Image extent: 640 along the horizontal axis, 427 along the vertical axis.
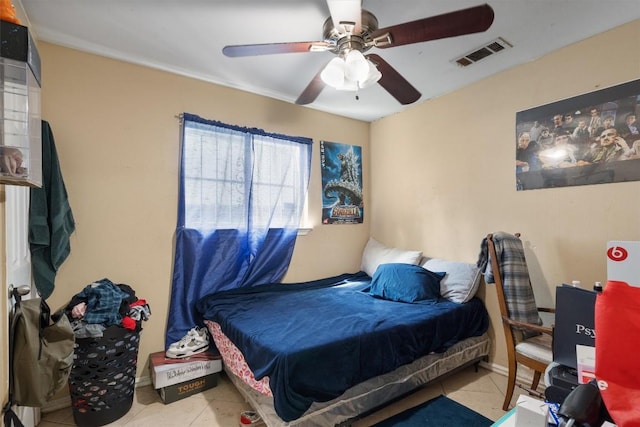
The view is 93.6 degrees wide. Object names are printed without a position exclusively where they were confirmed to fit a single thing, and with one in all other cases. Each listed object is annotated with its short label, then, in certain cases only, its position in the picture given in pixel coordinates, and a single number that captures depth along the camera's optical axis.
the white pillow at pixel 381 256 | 3.05
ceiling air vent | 2.14
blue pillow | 2.56
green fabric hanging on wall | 1.90
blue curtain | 2.53
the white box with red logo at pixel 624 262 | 1.00
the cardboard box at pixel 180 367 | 2.11
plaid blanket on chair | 2.04
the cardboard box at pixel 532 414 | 0.79
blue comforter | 1.58
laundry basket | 1.85
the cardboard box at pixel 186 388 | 2.12
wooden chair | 1.96
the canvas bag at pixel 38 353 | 1.28
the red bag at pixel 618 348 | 0.77
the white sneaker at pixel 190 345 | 2.28
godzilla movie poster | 3.43
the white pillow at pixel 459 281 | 2.53
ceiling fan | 1.36
